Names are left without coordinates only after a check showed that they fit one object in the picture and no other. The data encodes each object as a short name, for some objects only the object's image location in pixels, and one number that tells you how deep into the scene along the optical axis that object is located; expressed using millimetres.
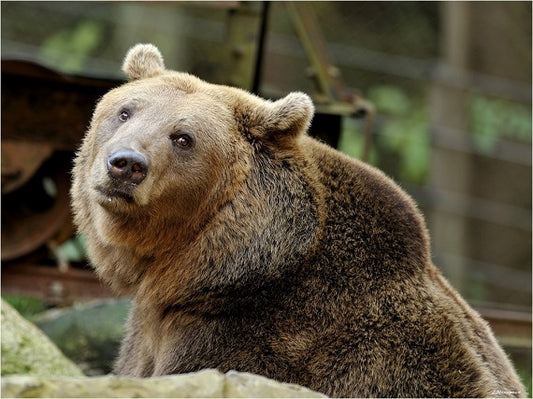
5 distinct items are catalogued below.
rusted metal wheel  16672
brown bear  9828
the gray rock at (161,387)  6879
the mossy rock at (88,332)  15312
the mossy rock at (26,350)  11023
